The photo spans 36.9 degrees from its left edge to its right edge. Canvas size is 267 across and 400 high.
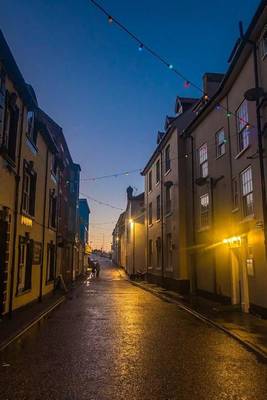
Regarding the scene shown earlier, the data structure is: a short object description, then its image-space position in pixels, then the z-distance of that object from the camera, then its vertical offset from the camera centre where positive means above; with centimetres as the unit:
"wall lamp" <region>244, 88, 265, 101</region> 1267 +547
